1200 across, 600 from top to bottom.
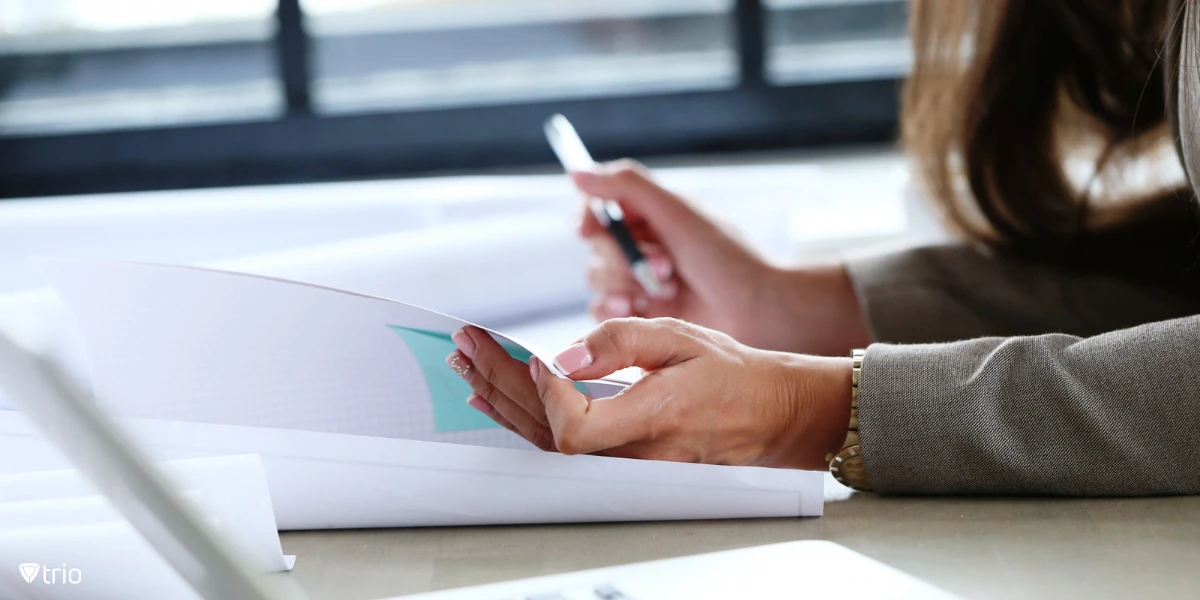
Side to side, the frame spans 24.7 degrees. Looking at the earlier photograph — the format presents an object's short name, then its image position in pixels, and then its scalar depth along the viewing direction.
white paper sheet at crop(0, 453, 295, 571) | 1.21
